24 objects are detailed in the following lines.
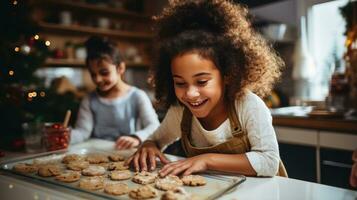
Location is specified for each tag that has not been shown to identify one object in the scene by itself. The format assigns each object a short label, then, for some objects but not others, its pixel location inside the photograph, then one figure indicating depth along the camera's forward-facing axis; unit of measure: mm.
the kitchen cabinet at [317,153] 1871
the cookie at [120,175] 871
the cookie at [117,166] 972
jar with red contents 1299
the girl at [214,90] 948
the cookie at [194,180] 801
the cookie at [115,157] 1086
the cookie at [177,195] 685
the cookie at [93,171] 909
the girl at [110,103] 1752
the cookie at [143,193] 713
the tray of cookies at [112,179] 738
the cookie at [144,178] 829
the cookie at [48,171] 900
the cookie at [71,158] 1068
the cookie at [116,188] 745
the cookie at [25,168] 932
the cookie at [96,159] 1055
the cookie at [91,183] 785
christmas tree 1849
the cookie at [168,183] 773
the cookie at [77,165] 981
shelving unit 3252
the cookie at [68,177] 856
